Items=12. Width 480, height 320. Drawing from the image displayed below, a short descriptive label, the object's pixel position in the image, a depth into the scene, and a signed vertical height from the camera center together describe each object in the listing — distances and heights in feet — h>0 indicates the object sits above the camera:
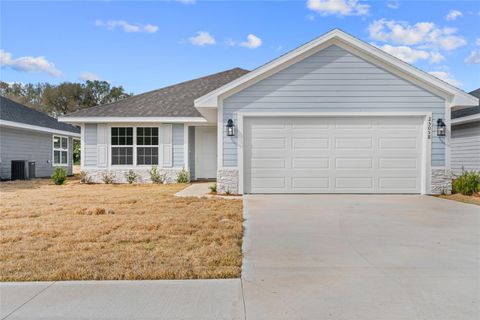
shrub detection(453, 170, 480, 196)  34.01 -2.74
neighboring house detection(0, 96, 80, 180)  53.26 +2.77
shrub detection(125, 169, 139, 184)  47.52 -2.90
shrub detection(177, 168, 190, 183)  47.24 -2.86
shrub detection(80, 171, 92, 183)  47.85 -3.22
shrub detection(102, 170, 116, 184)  47.62 -2.78
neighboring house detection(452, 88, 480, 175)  42.45 +2.34
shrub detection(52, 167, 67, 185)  46.65 -3.03
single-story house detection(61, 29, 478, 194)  33.14 +3.05
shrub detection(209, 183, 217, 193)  34.94 -3.42
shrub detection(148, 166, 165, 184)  47.52 -2.88
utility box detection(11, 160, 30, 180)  55.16 -2.51
